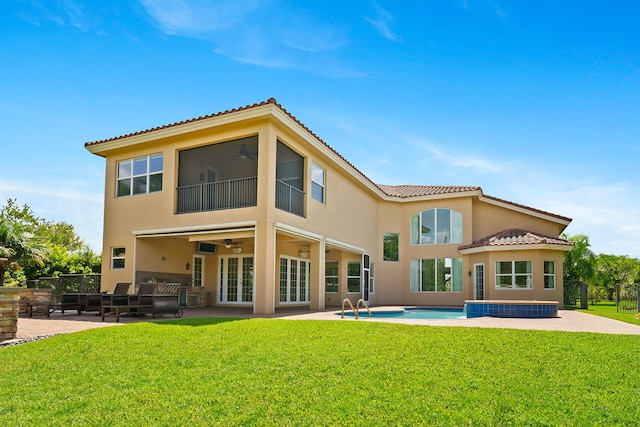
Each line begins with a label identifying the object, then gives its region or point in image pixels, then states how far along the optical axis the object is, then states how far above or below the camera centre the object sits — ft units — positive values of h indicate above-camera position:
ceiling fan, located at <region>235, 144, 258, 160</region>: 59.75 +12.88
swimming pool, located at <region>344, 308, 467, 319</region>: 58.96 -7.37
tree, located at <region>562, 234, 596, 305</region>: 105.60 -1.11
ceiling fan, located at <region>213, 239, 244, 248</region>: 58.95 +1.60
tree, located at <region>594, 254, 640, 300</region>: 130.83 -4.13
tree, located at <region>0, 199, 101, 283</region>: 63.10 +0.05
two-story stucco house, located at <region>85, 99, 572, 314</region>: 50.83 +3.93
